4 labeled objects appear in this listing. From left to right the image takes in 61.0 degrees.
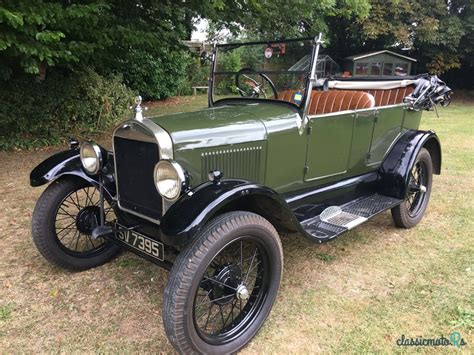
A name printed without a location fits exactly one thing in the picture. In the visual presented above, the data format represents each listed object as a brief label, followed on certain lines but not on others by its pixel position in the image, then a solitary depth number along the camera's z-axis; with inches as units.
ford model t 92.7
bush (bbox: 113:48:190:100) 537.8
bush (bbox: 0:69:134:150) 287.9
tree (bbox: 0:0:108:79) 175.5
